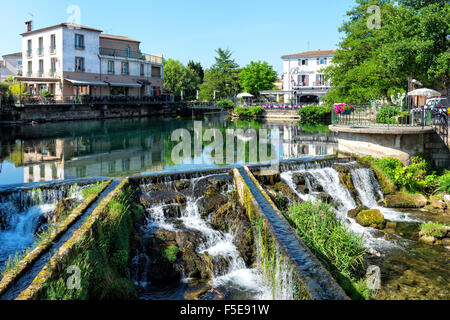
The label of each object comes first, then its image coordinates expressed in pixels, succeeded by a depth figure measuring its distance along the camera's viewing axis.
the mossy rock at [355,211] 14.09
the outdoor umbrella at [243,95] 64.88
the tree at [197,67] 96.19
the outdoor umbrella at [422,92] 22.27
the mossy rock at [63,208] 11.63
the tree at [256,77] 73.88
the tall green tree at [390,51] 18.31
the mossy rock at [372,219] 13.20
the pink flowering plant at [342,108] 20.16
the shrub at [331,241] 8.94
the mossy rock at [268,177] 15.19
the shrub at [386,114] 19.80
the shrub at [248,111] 57.62
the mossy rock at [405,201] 15.43
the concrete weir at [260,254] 6.57
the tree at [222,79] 77.25
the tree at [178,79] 77.56
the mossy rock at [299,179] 15.89
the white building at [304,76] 65.00
